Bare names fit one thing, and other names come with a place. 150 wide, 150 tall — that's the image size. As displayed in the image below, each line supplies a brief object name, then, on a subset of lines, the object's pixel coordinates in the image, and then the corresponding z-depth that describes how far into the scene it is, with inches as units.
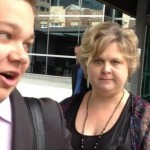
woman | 59.7
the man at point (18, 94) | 28.8
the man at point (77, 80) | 129.7
